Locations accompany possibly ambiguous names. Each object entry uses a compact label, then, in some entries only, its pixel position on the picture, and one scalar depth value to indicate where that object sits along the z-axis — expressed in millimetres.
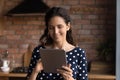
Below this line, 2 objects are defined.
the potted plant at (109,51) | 4724
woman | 1947
